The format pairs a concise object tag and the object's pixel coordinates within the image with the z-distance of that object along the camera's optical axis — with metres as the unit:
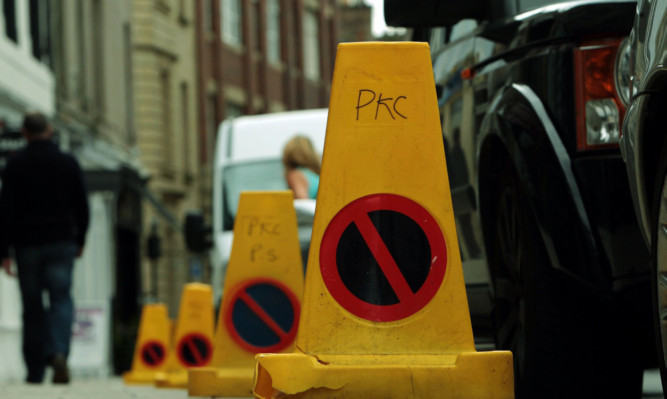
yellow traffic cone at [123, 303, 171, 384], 15.91
